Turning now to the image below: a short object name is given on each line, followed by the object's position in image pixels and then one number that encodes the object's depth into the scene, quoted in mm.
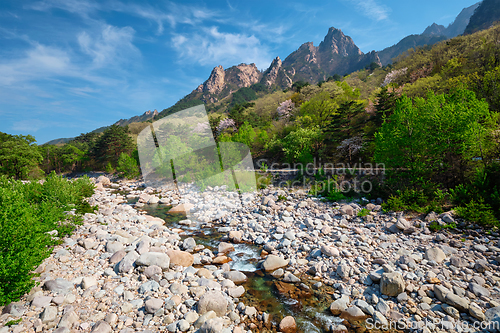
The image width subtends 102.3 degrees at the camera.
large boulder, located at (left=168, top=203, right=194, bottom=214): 14181
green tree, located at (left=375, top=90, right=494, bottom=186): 9305
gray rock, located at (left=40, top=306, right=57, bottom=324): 4363
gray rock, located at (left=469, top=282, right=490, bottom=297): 5090
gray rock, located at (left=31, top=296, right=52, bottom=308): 4648
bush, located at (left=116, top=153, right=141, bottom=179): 29828
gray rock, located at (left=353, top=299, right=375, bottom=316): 5017
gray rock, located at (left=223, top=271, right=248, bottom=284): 6441
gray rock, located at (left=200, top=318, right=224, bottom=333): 4379
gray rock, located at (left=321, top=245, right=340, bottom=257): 7348
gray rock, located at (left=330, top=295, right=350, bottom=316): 5159
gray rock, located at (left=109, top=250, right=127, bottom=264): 6784
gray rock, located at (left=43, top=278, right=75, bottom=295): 5188
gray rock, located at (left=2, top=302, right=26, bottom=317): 4375
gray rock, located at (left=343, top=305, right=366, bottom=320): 4938
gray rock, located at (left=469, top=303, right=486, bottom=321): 4480
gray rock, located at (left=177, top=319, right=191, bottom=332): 4551
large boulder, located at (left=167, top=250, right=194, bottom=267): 7102
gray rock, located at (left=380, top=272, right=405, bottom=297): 5355
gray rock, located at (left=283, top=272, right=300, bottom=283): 6382
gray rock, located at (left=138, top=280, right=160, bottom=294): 5625
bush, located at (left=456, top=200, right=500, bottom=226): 7700
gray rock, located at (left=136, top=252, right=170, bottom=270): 6574
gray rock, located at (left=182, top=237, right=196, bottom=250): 8492
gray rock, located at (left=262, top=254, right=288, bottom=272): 7031
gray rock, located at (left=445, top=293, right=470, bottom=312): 4738
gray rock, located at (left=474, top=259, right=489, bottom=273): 5930
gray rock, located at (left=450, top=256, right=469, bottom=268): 6156
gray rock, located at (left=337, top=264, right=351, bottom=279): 6305
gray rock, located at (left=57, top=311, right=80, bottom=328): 4324
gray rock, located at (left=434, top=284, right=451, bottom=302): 5066
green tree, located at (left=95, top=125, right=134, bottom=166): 39375
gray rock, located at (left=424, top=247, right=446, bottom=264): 6520
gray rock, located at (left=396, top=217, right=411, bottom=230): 8609
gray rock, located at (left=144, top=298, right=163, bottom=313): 4974
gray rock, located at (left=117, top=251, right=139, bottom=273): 6321
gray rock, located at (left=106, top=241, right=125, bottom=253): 7395
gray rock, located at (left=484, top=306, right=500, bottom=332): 4301
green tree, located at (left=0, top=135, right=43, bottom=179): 25230
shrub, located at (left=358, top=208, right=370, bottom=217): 10414
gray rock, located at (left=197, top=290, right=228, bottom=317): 5047
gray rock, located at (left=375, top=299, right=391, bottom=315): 4992
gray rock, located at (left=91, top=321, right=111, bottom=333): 4285
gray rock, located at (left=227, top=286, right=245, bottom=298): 5738
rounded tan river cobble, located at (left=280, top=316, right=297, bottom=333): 4734
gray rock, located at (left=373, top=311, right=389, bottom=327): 4727
